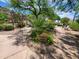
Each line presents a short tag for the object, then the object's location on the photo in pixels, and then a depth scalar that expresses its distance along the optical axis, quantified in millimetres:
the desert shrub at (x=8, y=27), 4207
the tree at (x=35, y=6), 5444
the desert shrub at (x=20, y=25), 5128
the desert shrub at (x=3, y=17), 6541
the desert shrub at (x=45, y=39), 2482
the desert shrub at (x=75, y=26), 5268
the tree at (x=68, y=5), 3122
